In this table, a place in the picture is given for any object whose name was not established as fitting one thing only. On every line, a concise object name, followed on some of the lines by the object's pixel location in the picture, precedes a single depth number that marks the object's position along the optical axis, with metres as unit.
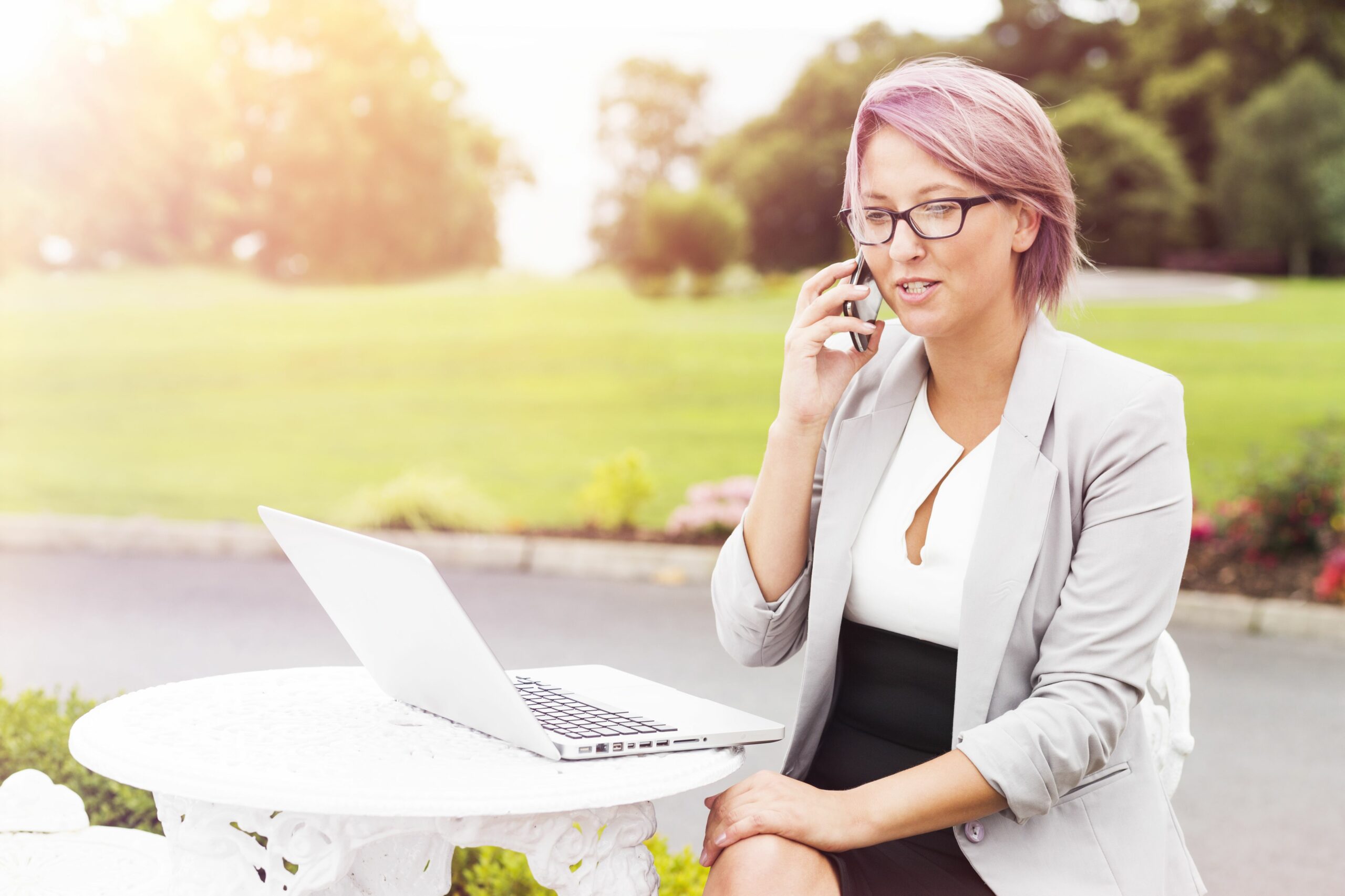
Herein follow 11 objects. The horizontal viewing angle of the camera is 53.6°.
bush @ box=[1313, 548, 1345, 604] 7.36
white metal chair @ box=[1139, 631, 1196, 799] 2.35
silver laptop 1.70
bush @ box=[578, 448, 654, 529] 9.34
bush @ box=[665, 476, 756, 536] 8.90
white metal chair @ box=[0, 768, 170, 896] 2.30
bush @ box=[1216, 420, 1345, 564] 8.09
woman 1.84
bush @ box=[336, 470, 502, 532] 9.32
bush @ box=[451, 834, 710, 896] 2.84
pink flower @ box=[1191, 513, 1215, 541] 8.55
